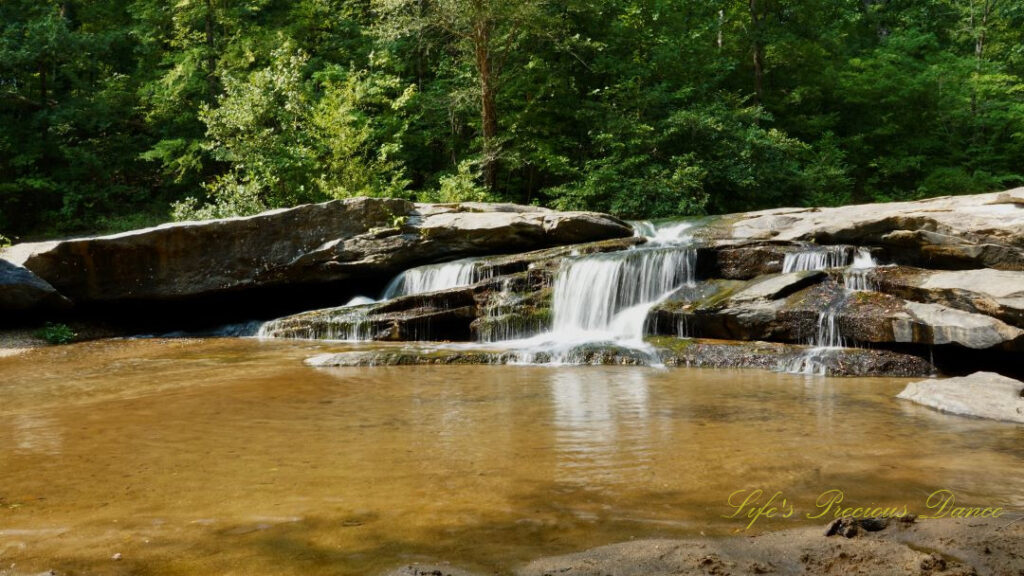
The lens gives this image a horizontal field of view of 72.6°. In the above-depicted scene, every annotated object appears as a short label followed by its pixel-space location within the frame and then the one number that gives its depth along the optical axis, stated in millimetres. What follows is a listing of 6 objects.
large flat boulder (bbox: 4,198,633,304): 13148
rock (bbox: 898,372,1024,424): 5965
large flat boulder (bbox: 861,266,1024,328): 8242
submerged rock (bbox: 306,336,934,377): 8719
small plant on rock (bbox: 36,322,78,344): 12445
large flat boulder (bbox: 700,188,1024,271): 9797
